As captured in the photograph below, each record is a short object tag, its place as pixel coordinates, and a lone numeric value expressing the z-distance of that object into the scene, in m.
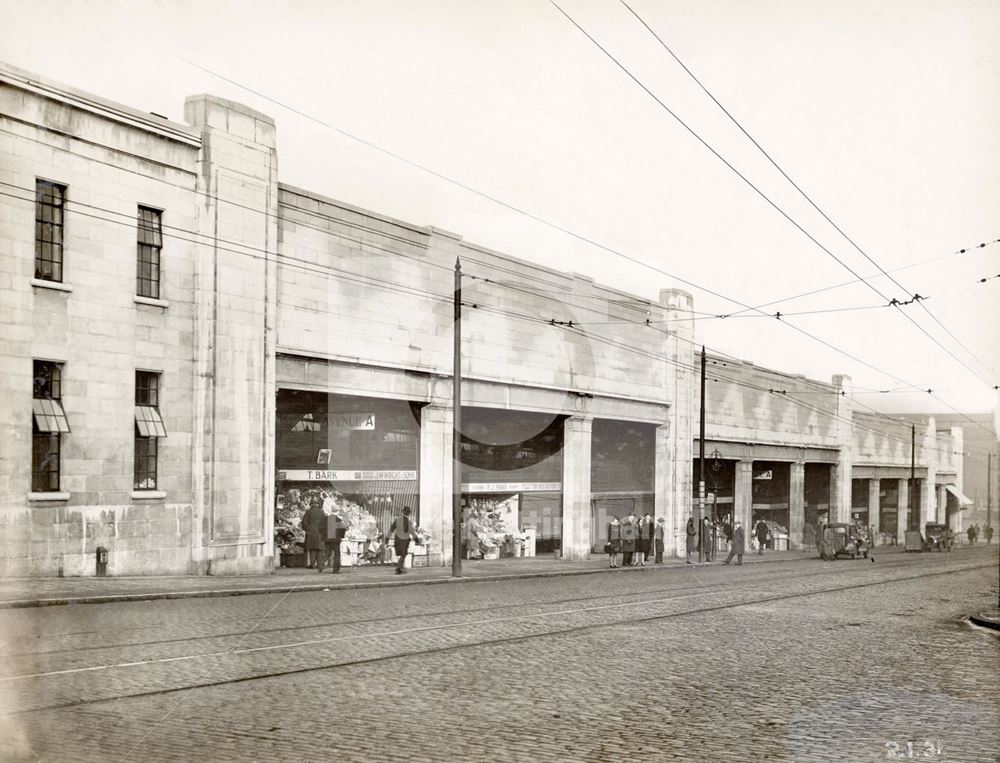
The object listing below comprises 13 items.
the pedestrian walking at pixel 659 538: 36.84
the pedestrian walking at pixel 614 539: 32.81
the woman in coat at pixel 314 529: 25.27
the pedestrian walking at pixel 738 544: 38.97
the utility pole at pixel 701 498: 38.41
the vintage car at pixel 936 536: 61.44
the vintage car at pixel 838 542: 46.19
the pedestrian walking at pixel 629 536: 33.75
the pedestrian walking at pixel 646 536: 35.75
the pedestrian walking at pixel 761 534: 48.66
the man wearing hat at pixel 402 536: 26.34
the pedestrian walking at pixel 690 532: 39.13
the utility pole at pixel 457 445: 26.03
